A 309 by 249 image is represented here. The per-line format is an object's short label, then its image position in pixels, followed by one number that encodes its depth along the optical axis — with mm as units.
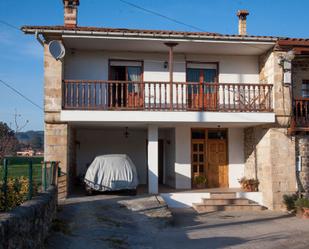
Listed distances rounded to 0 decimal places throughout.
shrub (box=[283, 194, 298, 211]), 10197
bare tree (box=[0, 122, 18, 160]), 14014
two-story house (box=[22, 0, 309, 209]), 10052
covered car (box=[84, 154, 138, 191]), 10016
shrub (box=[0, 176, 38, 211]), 6965
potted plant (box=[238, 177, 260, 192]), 11349
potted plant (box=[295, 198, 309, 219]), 9582
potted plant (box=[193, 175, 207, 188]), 12054
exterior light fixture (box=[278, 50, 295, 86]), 10446
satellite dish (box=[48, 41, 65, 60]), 9745
